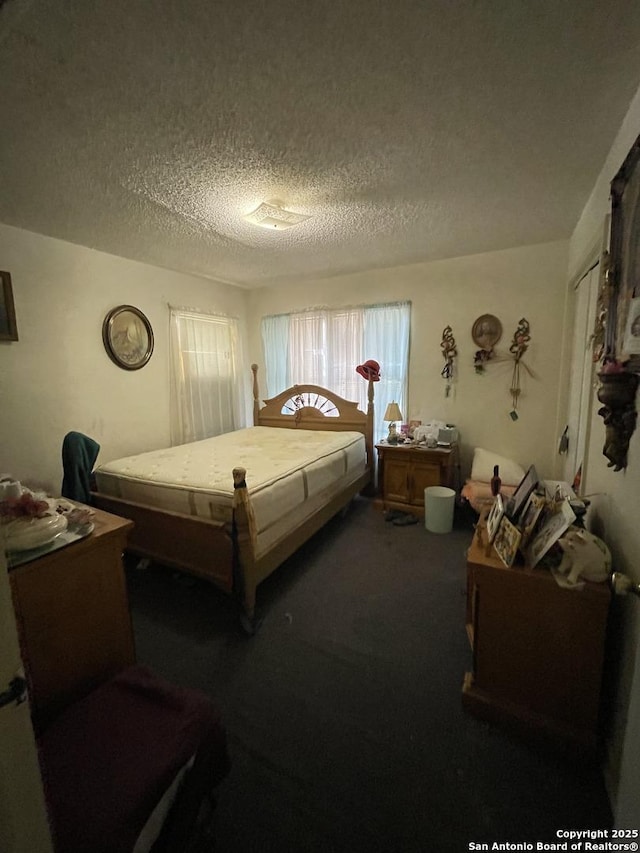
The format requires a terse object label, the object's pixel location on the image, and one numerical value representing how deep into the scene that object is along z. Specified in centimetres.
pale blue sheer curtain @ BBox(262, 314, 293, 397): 443
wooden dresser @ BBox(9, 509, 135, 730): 105
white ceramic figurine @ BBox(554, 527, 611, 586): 119
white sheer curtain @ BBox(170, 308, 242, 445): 380
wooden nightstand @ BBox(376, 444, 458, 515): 322
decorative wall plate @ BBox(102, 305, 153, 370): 317
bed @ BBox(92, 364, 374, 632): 192
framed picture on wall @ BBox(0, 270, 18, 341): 250
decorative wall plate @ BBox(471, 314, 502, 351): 327
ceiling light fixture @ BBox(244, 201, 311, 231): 210
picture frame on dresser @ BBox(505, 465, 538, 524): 147
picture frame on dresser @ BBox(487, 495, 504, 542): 148
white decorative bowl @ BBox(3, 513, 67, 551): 103
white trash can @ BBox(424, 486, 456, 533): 300
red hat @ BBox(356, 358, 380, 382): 370
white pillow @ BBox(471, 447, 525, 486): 310
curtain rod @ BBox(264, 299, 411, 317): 372
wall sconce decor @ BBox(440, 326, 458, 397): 348
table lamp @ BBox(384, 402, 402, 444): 353
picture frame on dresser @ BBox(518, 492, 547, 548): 134
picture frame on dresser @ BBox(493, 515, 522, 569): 130
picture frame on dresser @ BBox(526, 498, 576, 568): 122
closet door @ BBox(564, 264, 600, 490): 214
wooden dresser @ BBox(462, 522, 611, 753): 122
